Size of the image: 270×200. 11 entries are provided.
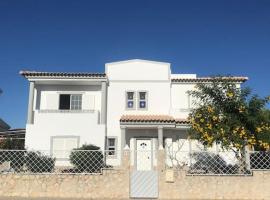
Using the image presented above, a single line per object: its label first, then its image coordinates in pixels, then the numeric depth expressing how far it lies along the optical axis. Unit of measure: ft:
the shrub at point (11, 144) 46.50
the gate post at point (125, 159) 27.52
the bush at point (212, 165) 27.88
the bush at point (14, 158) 28.65
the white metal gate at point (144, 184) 27.30
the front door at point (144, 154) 36.98
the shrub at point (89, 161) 28.34
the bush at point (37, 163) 28.67
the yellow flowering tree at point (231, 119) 29.80
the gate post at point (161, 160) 27.74
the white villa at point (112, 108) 48.45
